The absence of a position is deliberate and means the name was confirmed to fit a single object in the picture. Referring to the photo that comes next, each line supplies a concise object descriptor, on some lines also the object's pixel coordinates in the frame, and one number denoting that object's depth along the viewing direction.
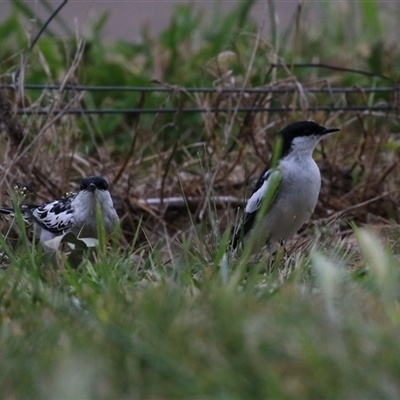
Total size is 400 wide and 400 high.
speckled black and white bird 9.85
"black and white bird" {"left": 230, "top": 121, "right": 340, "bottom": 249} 9.76
